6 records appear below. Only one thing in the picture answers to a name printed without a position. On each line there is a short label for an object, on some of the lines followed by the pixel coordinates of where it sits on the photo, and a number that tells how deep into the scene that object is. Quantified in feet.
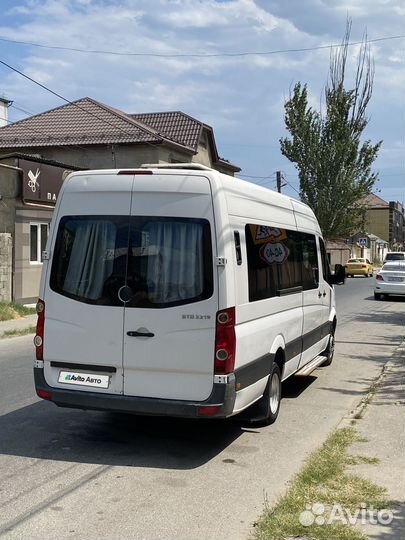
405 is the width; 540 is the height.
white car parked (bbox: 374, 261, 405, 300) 81.15
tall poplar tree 148.25
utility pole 155.22
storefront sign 61.77
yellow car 155.74
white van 17.15
